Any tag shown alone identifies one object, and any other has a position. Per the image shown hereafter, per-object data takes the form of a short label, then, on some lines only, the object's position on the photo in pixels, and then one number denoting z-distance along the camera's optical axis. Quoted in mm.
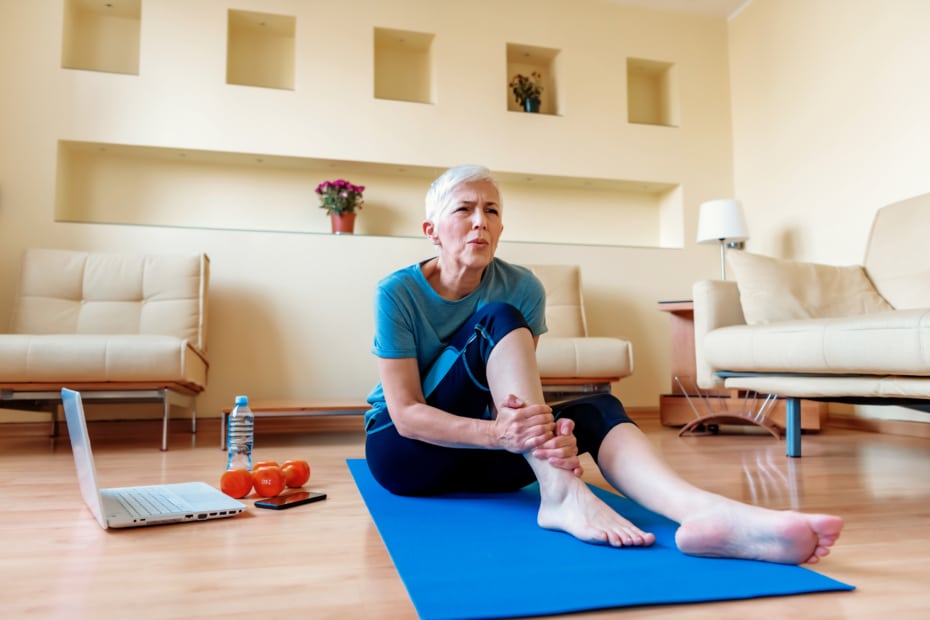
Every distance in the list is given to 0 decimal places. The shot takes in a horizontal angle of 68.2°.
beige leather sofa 2088
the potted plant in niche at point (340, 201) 4211
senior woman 1126
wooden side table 3613
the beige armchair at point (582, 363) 3506
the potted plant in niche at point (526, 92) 4641
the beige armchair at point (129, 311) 2879
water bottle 2445
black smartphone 1686
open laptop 1412
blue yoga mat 940
